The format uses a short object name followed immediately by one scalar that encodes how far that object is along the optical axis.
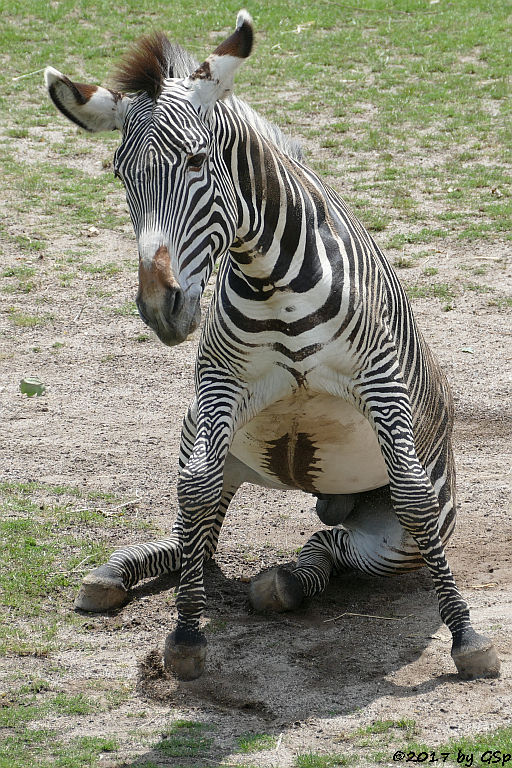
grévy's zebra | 9.43
